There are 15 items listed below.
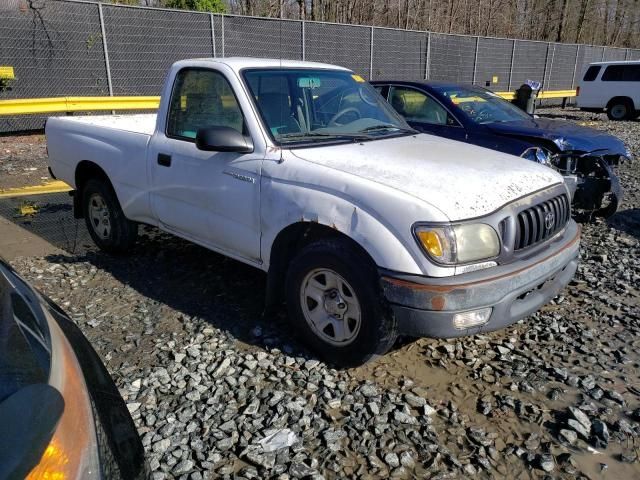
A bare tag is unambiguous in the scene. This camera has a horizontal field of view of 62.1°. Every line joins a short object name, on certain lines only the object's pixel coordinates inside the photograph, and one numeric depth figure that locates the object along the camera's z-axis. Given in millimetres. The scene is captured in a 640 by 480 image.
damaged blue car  6219
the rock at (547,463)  2566
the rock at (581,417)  2852
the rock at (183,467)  2521
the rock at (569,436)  2750
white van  18641
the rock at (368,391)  3103
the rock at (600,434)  2725
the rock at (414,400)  3021
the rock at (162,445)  2648
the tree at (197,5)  18141
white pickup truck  2865
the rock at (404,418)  2877
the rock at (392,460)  2596
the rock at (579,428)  2785
